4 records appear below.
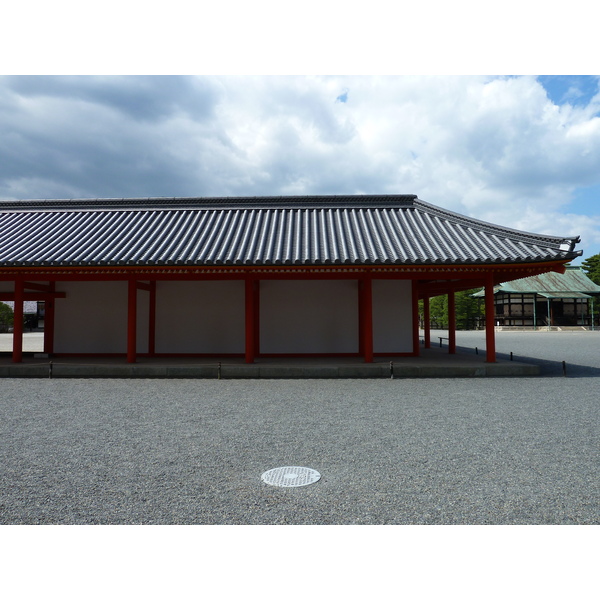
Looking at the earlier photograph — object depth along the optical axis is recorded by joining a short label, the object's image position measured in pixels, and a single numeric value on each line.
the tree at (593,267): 48.31
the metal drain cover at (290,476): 4.16
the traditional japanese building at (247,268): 11.22
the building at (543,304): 41.84
